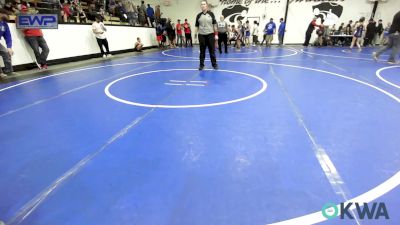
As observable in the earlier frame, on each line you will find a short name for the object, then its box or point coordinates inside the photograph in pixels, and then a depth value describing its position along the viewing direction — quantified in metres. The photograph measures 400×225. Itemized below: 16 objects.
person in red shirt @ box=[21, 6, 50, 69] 8.02
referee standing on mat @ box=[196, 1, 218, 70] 7.52
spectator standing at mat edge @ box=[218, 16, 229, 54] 12.11
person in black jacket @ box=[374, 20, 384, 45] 16.31
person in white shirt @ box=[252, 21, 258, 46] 18.30
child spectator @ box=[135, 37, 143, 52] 14.14
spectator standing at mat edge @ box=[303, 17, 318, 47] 16.27
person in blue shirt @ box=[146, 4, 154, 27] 17.23
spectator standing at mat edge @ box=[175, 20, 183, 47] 17.84
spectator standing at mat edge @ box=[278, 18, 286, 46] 16.75
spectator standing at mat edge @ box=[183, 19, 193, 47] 17.24
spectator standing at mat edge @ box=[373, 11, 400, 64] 7.93
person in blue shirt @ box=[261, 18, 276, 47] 16.28
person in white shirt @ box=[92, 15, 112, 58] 10.84
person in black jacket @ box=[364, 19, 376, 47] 15.40
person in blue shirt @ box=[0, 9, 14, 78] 7.00
